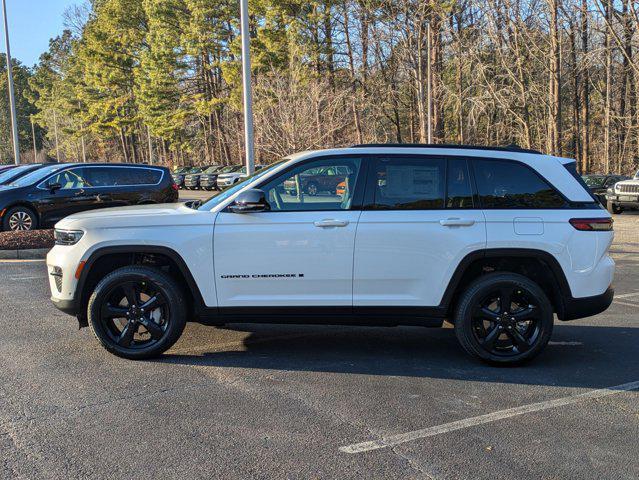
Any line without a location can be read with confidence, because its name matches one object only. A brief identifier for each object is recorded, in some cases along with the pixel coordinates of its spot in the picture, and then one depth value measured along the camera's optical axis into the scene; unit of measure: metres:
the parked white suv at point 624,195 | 21.08
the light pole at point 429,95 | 28.33
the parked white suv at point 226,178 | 33.22
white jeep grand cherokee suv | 4.99
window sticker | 5.09
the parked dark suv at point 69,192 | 13.20
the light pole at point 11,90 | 26.26
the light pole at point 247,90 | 12.85
